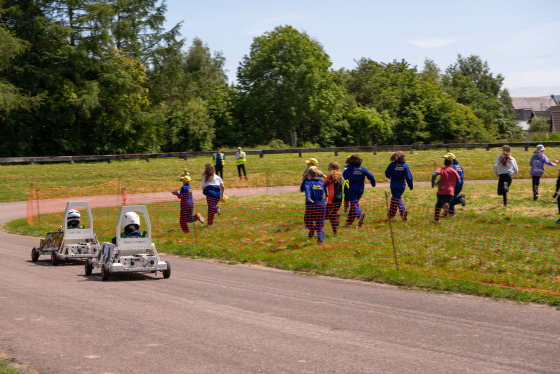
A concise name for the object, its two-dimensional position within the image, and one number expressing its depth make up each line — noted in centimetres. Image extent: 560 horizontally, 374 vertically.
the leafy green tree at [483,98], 8212
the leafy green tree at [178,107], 6041
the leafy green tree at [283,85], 6725
